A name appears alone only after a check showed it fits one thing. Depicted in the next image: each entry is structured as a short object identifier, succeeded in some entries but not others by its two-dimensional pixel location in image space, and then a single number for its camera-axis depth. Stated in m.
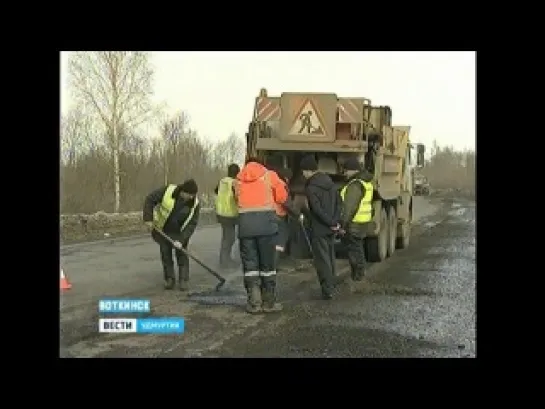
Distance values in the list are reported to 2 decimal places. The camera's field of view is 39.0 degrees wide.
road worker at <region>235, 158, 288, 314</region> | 6.93
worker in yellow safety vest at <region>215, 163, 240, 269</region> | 8.91
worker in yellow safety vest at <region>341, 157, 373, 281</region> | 9.12
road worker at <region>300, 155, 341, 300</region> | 7.84
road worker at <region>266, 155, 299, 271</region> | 8.99
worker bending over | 7.86
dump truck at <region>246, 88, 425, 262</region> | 9.32
